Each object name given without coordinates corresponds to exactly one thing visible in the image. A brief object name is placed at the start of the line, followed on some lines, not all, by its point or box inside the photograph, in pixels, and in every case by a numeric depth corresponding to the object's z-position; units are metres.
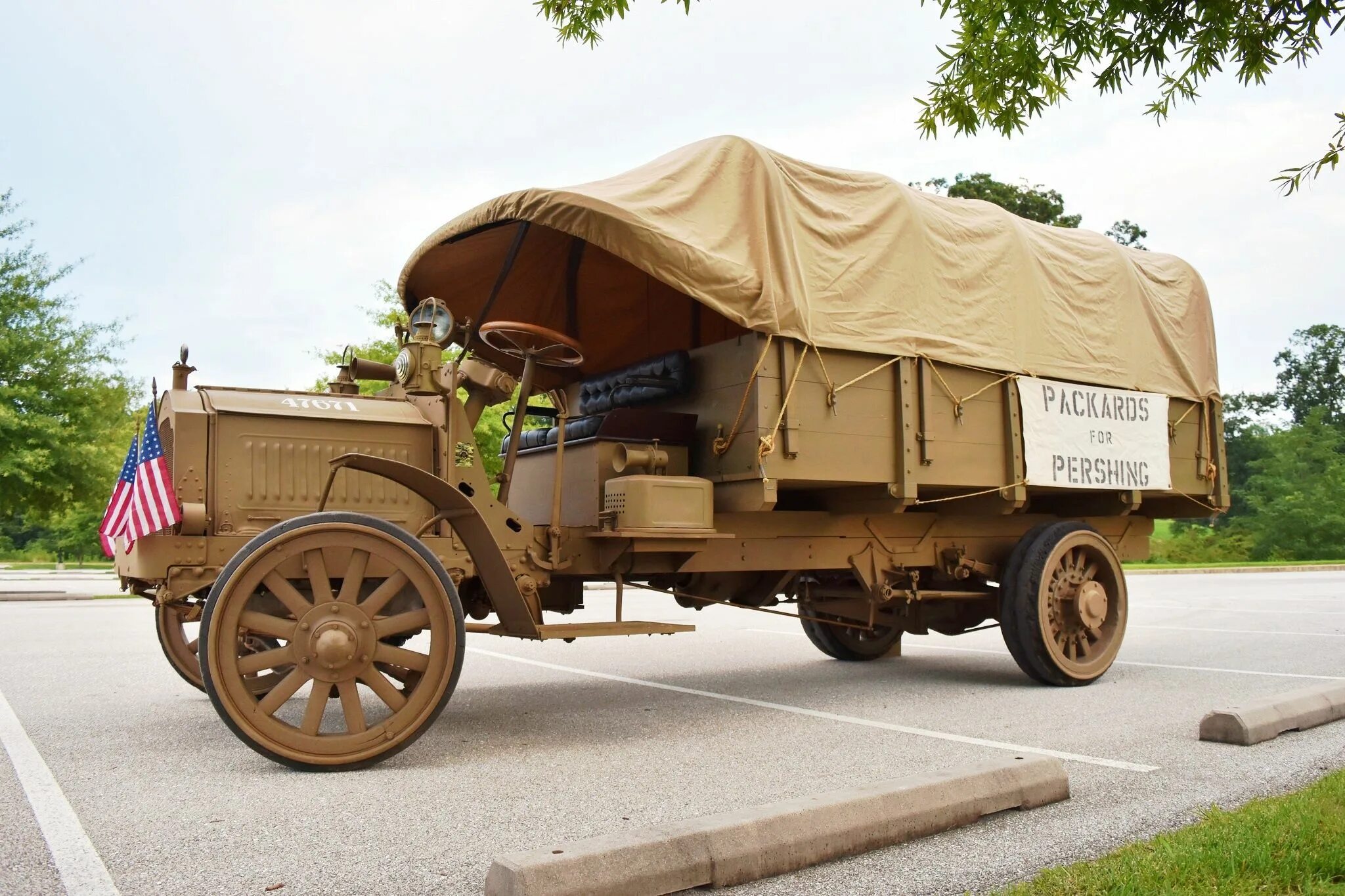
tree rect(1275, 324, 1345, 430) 60.56
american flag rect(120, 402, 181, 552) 5.00
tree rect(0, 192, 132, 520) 18.92
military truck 5.04
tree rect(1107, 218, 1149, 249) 37.78
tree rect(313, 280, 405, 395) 20.45
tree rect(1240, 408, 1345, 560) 42.84
